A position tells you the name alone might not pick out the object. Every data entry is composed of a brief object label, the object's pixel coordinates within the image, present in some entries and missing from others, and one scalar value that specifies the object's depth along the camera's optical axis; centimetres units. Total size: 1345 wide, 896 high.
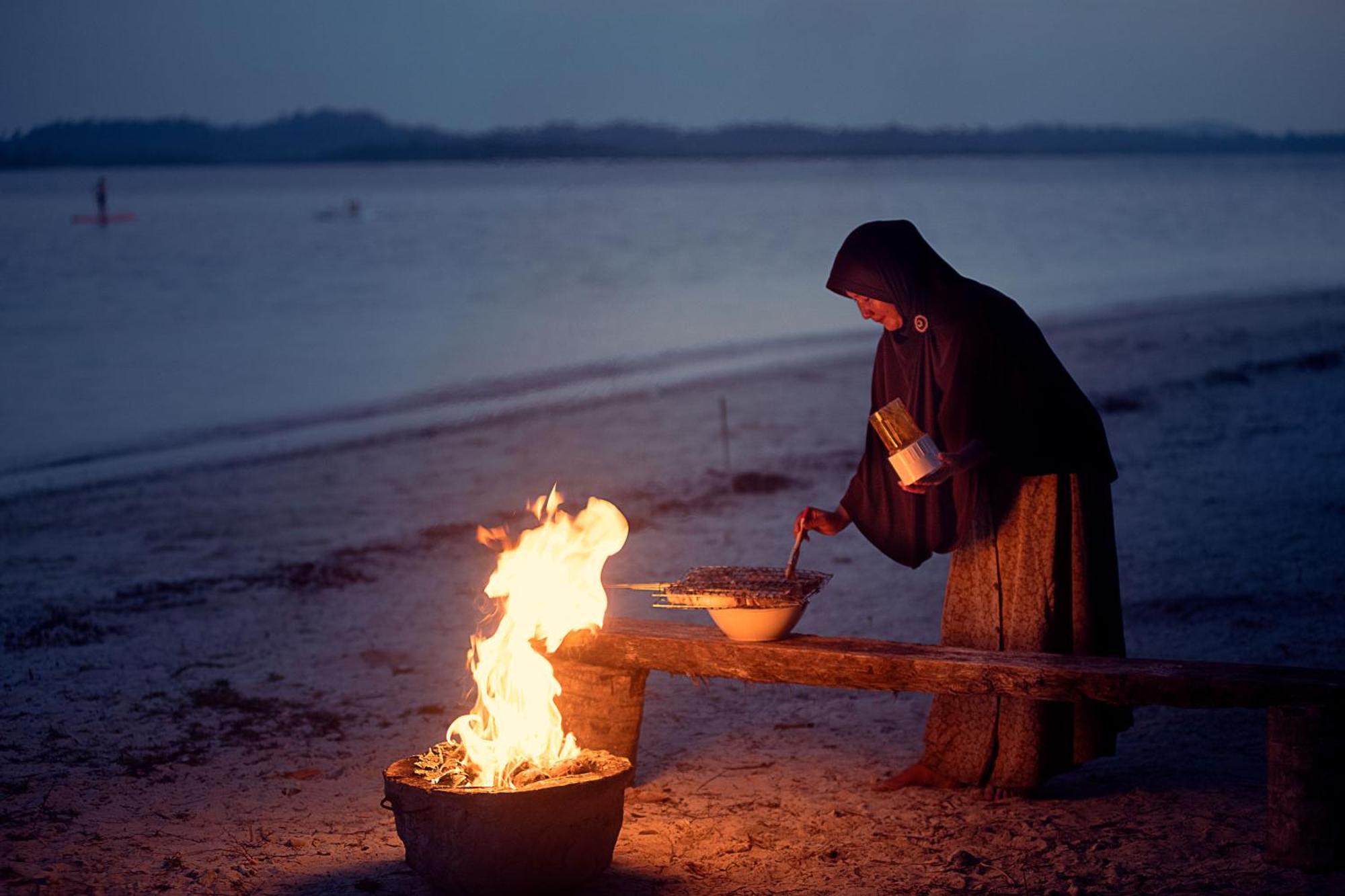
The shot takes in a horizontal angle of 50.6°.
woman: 479
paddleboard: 7193
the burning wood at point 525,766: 413
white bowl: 475
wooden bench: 418
